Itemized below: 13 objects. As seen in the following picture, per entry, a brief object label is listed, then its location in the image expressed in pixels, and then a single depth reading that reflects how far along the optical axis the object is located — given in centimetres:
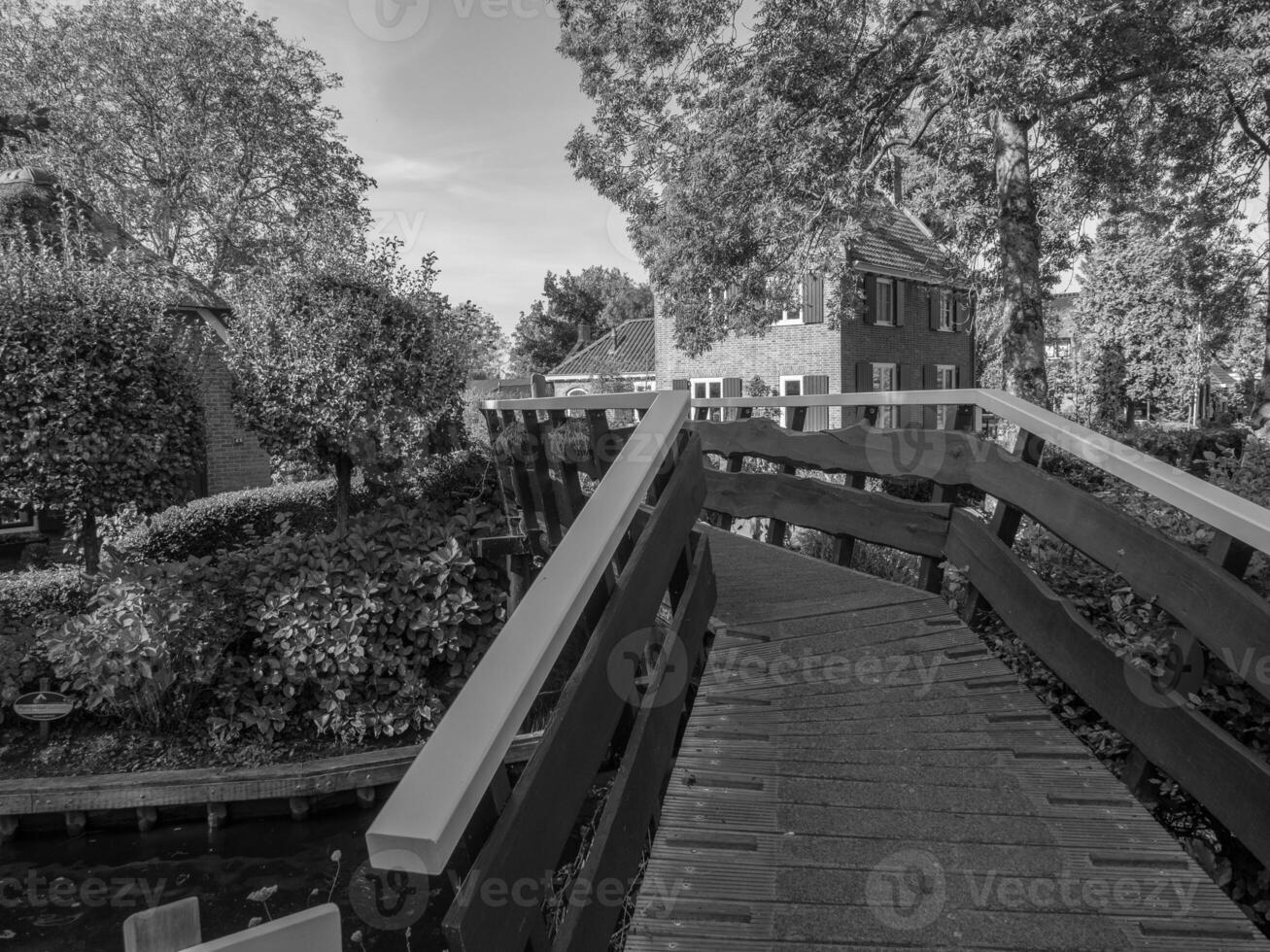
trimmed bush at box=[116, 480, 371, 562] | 1091
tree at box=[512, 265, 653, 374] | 5819
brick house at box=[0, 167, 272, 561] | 1297
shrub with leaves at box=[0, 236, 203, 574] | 828
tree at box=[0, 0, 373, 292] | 2192
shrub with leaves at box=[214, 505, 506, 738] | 760
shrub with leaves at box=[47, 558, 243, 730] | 730
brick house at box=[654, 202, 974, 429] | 2339
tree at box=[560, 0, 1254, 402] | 1113
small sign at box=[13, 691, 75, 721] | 740
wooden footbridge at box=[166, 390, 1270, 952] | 154
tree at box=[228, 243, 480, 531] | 1001
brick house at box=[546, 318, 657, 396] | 3180
